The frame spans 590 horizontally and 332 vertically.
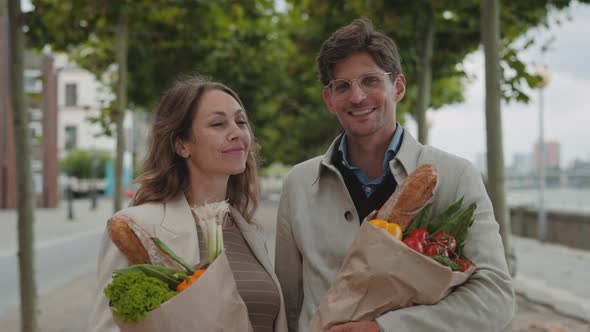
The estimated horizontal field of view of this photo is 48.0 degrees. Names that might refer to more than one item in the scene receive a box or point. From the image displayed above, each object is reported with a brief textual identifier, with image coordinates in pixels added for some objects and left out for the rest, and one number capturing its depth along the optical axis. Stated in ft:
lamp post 57.20
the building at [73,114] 210.38
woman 9.92
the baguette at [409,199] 7.44
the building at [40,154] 126.82
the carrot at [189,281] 7.57
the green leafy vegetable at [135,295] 7.23
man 8.38
